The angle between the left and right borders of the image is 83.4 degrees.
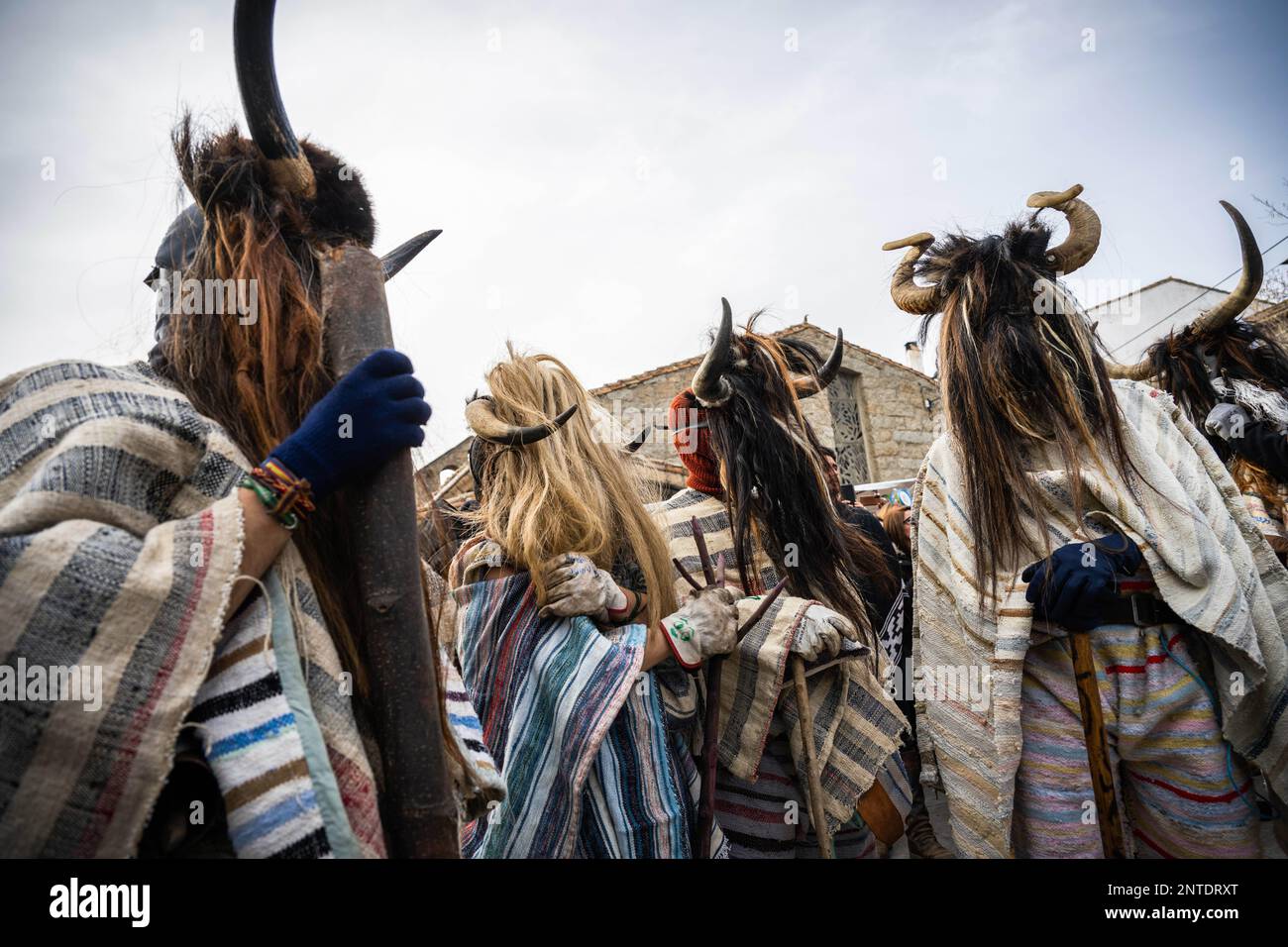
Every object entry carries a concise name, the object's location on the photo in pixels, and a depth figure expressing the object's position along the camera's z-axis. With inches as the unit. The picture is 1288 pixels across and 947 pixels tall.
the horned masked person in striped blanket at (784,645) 96.6
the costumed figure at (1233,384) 136.0
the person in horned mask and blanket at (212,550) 40.4
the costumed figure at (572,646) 86.1
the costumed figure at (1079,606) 84.4
